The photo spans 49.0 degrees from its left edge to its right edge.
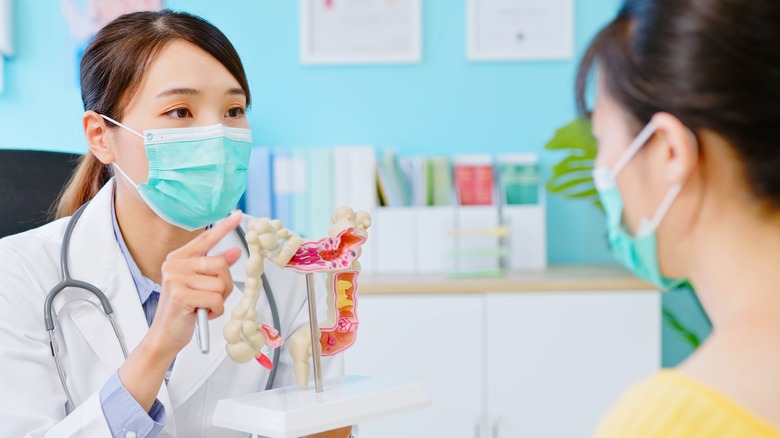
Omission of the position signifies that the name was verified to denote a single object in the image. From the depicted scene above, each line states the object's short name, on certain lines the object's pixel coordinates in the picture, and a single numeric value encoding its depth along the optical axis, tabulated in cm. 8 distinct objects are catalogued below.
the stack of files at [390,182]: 250
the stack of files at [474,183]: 249
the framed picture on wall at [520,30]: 268
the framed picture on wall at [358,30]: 268
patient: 70
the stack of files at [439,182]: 252
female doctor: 124
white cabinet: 222
